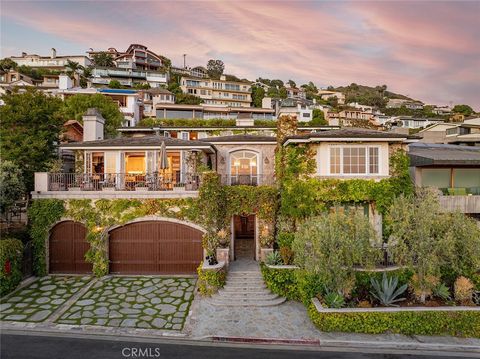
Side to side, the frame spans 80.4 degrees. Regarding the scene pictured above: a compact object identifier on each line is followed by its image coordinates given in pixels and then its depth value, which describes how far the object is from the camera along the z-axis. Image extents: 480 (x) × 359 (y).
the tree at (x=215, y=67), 123.73
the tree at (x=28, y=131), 18.78
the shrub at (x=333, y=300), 11.48
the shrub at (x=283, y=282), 13.70
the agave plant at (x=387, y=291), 12.06
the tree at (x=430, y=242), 11.84
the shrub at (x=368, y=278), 13.17
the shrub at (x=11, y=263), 13.52
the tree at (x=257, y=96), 81.00
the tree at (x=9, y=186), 15.74
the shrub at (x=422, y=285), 11.90
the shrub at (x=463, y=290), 11.95
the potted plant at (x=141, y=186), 16.51
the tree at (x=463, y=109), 95.66
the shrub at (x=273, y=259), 14.62
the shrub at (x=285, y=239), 15.78
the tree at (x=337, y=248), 11.78
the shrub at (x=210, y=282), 13.72
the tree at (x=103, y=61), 95.22
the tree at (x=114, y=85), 69.88
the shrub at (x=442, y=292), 12.30
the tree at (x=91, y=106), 34.12
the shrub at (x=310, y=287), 12.45
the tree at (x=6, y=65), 74.82
